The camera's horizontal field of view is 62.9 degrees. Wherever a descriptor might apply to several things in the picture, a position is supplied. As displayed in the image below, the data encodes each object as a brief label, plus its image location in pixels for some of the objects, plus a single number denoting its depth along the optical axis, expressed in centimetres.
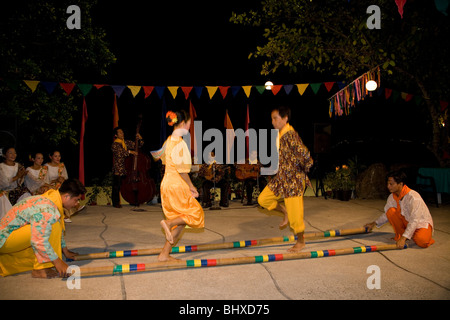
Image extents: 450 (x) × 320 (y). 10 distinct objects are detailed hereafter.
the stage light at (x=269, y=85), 997
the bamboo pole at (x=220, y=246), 413
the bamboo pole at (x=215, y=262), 345
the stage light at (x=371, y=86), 825
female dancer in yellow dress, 401
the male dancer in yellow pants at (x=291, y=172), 447
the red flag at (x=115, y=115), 950
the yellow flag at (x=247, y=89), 973
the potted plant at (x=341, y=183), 940
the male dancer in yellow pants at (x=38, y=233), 334
